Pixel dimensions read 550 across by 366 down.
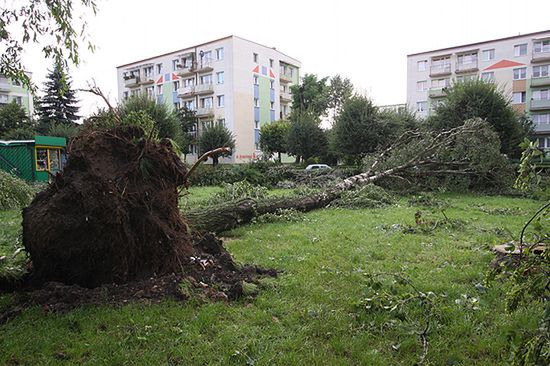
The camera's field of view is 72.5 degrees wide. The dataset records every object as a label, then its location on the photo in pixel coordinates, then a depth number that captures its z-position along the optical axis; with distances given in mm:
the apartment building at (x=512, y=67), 38500
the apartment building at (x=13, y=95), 51281
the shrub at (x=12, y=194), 10586
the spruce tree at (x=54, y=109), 36406
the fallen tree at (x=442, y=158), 13234
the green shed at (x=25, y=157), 18703
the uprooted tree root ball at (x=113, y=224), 4098
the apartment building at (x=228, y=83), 41969
